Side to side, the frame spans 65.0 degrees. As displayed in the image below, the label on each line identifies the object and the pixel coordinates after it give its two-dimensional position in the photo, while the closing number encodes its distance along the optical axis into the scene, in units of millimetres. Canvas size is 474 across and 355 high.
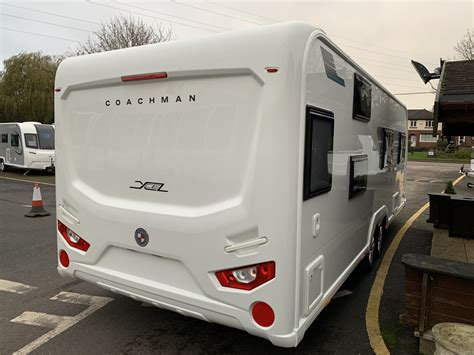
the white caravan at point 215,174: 2564
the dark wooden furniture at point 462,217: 6539
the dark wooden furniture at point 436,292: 3072
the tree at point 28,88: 29156
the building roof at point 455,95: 4426
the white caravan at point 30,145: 18016
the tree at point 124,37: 19141
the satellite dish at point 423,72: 7918
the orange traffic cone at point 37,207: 9109
